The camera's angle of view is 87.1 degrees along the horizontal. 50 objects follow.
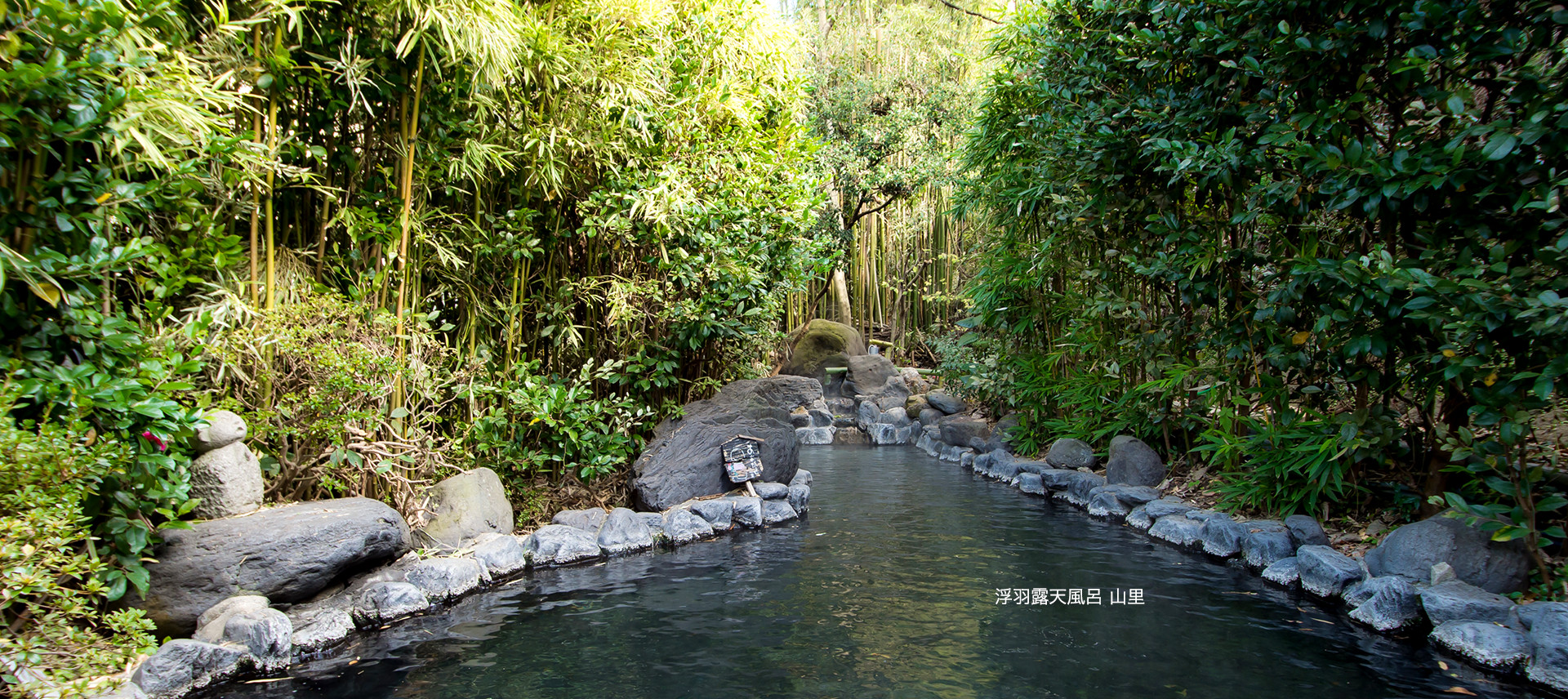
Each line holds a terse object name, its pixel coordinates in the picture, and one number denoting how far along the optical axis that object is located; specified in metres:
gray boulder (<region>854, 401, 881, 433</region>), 9.96
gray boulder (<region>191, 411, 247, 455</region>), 2.93
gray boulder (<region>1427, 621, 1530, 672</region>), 2.55
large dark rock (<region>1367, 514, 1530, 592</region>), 2.92
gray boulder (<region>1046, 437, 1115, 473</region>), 5.95
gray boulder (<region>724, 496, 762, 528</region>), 4.91
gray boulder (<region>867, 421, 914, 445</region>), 9.45
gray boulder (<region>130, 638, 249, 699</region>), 2.42
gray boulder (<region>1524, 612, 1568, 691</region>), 2.41
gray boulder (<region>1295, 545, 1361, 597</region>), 3.31
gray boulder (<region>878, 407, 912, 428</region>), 9.70
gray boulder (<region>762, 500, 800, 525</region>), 5.02
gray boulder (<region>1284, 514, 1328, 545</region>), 3.69
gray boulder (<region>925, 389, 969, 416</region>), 9.10
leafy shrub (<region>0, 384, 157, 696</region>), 2.17
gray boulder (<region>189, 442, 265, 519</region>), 2.96
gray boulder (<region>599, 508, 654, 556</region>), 4.30
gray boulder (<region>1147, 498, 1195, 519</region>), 4.63
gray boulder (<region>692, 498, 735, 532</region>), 4.79
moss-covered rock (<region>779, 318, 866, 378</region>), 11.12
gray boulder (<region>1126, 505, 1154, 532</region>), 4.68
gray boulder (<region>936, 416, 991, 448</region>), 7.87
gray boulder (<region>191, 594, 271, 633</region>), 2.70
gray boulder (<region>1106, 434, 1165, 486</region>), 5.26
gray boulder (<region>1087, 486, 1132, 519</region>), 5.04
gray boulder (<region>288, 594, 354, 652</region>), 2.86
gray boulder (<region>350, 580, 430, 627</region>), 3.14
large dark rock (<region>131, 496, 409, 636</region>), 2.79
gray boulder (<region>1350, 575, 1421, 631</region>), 2.94
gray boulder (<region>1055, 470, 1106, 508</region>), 5.49
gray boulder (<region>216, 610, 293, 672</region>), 2.67
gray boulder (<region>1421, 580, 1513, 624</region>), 2.75
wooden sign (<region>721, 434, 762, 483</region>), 5.04
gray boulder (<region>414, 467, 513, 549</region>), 3.83
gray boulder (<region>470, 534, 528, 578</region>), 3.78
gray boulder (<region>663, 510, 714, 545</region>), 4.55
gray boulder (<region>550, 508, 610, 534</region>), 4.37
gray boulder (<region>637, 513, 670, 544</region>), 4.52
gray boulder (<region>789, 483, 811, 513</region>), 5.29
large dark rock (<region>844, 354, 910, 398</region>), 10.84
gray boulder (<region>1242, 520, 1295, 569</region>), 3.76
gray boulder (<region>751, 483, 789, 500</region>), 5.16
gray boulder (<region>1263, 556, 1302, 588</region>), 3.54
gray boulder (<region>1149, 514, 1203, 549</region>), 4.29
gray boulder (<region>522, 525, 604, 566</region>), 4.06
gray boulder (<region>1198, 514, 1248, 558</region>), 4.02
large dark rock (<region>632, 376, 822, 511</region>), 4.81
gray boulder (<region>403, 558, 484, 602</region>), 3.40
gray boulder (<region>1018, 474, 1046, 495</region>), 5.95
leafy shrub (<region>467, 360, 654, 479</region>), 4.25
